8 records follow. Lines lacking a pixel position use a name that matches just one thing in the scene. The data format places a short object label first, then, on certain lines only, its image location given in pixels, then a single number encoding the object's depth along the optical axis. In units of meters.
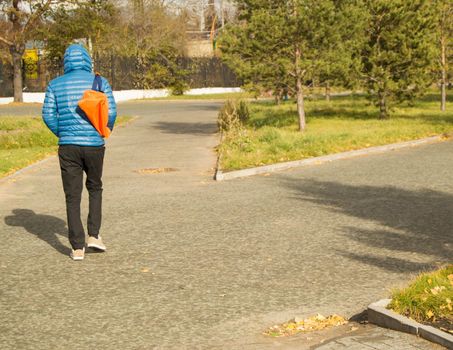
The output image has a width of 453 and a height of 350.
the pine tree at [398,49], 26.02
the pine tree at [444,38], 28.72
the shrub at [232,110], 23.84
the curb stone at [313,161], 13.67
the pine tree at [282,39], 21.70
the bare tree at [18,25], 43.91
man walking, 7.55
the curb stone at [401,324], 4.74
